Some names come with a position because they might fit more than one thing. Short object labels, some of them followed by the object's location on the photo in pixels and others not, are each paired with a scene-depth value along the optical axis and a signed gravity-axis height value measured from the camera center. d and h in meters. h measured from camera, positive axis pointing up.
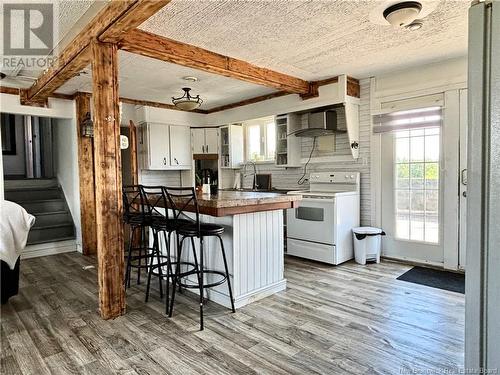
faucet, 6.05 +0.00
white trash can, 4.30 -0.98
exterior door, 4.08 -0.32
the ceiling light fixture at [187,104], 4.23 +0.96
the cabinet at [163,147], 5.76 +0.54
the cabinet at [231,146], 6.15 +0.57
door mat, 3.42 -1.25
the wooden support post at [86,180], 5.10 -0.04
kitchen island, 2.86 -0.67
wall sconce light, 5.02 +0.79
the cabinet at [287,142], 5.19 +0.52
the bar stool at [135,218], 3.16 -0.43
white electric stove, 4.21 -0.66
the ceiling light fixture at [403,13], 2.46 +1.24
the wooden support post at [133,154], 5.31 +0.38
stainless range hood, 4.68 +0.74
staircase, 5.29 -0.51
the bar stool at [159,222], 2.83 -0.43
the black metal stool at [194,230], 2.63 -0.46
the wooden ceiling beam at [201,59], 2.97 +1.24
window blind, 4.02 +0.68
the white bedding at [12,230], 2.81 -0.46
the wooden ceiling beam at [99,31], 2.24 +1.19
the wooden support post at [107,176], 2.71 +0.01
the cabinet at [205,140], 6.40 +0.70
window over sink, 5.93 +0.66
